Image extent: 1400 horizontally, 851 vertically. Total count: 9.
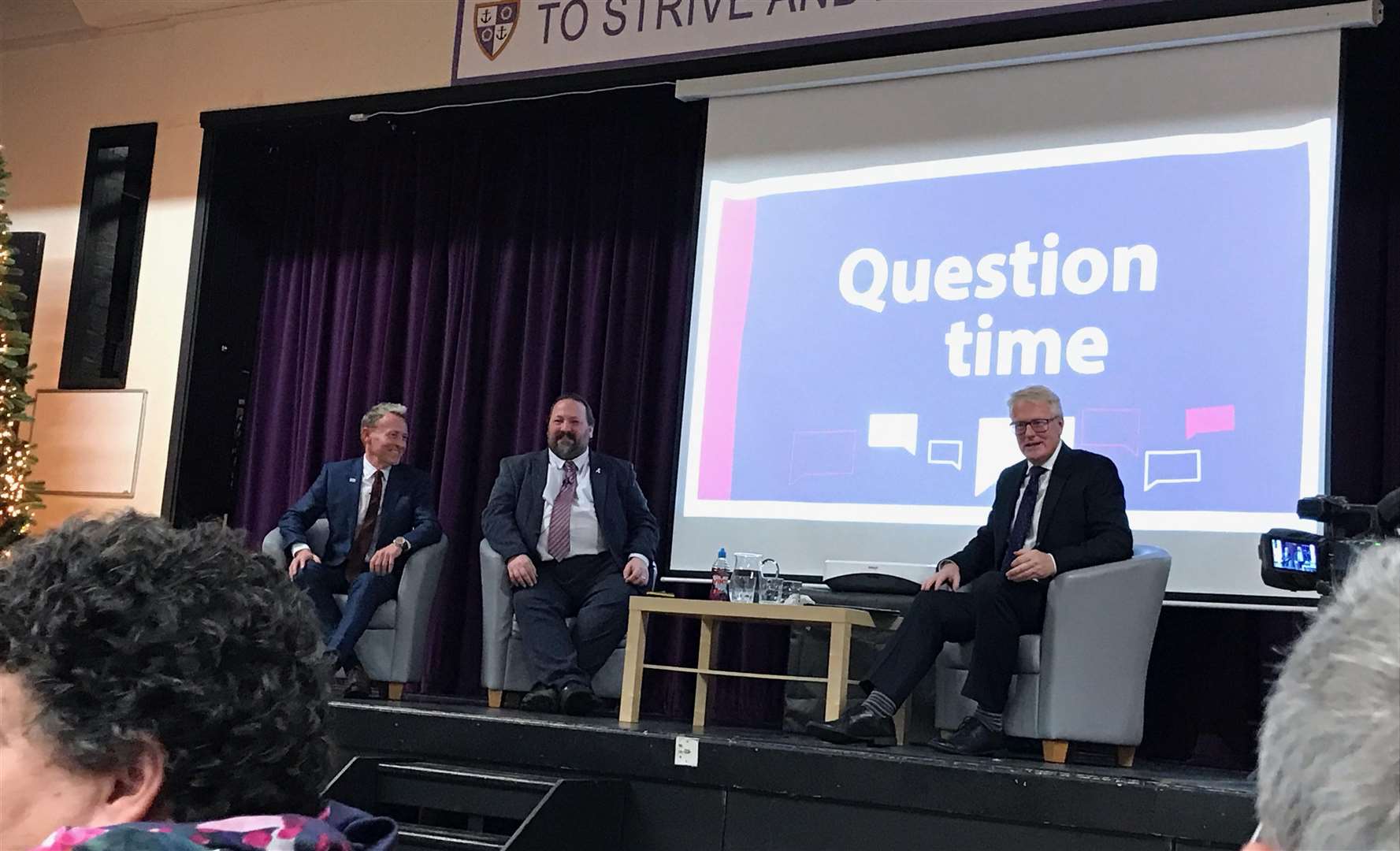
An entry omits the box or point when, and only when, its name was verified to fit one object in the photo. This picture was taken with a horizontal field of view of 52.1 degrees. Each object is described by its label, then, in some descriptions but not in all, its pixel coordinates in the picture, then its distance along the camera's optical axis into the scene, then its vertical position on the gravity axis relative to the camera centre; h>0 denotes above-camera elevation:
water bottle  4.17 -0.14
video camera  2.98 +0.07
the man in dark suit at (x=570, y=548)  4.28 -0.08
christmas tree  5.29 +0.20
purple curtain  5.33 +0.86
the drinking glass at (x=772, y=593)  4.08 -0.16
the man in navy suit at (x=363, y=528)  4.52 -0.07
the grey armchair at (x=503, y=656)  4.36 -0.42
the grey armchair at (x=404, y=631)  4.54 -0.39
